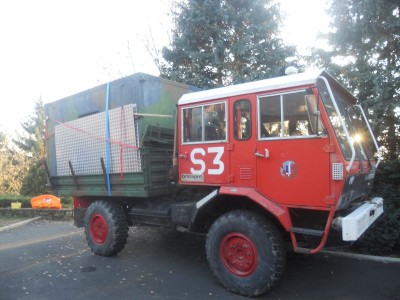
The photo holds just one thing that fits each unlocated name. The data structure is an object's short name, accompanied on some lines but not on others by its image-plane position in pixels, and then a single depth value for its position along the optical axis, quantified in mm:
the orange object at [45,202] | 11523
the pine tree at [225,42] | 11406
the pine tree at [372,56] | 6996
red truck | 4129
